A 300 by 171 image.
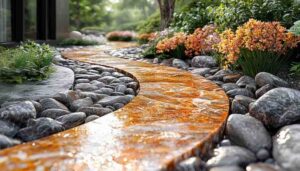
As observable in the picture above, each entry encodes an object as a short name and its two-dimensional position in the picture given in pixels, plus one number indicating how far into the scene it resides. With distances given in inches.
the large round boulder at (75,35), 487.8
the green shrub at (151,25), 483.5
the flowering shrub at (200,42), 225.1
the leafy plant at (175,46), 242.4
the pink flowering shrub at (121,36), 621.7
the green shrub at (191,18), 285.6
